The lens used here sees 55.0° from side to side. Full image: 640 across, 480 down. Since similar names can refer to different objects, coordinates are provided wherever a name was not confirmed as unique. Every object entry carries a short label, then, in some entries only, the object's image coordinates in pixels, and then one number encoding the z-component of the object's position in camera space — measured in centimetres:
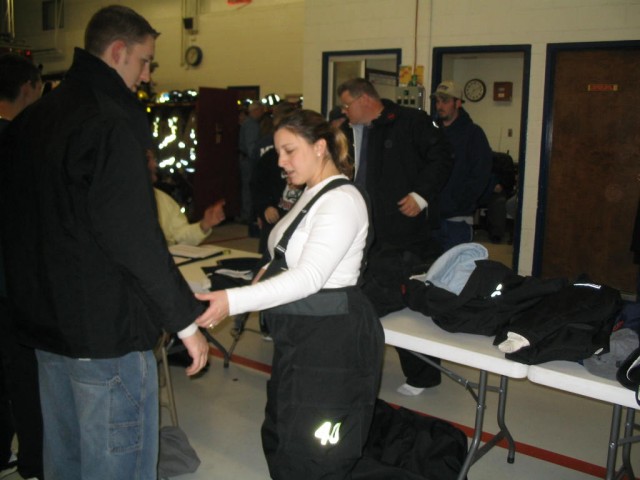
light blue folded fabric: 248
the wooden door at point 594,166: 542
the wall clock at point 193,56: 1102
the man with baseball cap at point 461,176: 448
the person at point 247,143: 907
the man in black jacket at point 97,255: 148
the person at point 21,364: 240
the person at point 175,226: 377
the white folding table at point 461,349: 216
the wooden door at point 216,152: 910
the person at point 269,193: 412
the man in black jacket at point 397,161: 364
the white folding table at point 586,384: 193
